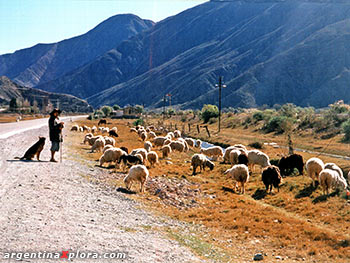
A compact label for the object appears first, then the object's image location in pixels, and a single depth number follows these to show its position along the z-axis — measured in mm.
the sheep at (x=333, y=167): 17062
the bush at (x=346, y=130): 36112
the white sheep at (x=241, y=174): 16953
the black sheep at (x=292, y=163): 20797
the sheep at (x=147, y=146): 26750
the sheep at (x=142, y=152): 21200
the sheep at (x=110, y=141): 28016
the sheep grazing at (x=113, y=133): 40375
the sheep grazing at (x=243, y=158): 22145
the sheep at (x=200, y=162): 21672
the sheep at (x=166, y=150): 26828
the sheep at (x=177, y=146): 29141
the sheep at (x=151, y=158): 21453
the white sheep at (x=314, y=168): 16859
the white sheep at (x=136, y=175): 14547
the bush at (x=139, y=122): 67312
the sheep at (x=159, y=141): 32684
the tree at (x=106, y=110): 120575
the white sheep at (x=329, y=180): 15062
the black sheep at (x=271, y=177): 16969
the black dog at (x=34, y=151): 17392
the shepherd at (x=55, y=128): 16953
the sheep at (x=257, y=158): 21359
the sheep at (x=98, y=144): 25844
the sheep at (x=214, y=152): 27562
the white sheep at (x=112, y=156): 19625
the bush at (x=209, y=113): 71000
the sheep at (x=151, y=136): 40938
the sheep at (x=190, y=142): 34875
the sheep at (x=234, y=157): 23547
